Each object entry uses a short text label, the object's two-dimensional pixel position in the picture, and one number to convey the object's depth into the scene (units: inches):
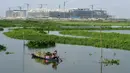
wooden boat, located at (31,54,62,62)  1119.6
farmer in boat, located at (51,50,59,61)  1114.7
